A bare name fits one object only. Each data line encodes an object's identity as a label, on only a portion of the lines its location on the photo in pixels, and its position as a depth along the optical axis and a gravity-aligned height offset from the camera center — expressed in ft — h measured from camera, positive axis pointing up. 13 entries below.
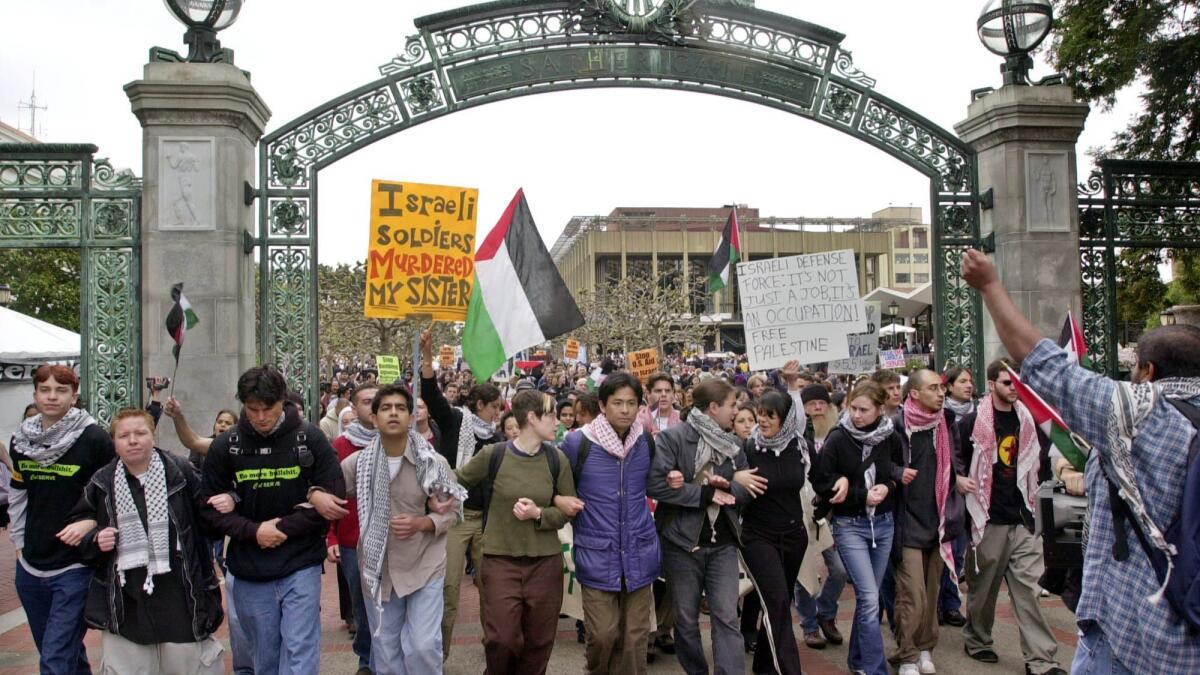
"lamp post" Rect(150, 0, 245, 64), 32.81 +11.12
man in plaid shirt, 10.39 -1.29
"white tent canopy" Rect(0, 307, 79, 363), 51.47 +0.99
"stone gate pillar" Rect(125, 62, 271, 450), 32.17 +4.37
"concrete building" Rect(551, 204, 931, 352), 261.85 +28.30
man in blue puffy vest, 18.85 -3.51
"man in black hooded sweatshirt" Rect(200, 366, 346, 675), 16.60 -2.74
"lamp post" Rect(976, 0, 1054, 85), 35.78 +11.57
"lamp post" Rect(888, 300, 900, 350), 89.97 +3.57
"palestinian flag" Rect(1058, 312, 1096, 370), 18.63 +0.12
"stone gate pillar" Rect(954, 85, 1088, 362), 36.06 +5.41
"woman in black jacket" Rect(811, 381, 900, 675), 20.24 -2.93
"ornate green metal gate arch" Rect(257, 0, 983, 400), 35.73 +10.12
